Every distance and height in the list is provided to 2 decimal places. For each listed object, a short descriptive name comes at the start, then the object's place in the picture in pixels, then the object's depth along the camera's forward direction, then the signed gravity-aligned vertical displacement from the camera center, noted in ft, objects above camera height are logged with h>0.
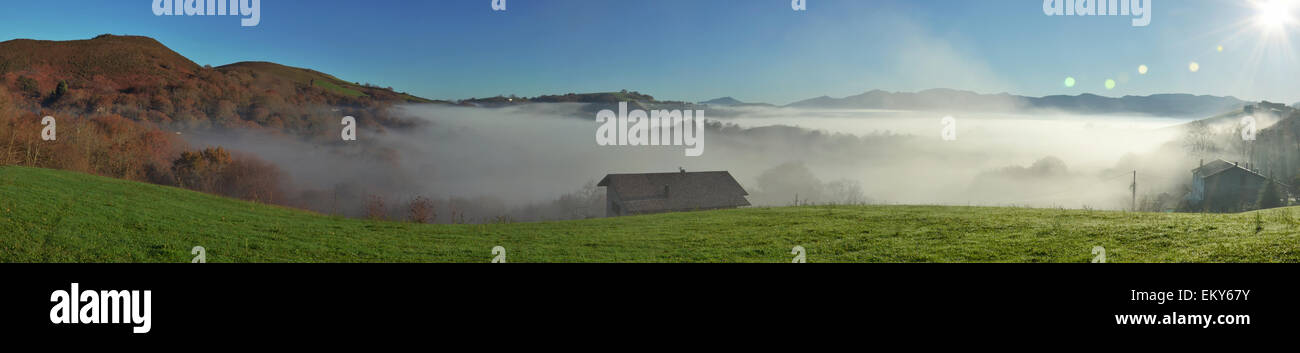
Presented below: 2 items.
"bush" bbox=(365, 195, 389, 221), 170.73 -9.10
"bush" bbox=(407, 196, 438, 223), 174.28 -9.55
